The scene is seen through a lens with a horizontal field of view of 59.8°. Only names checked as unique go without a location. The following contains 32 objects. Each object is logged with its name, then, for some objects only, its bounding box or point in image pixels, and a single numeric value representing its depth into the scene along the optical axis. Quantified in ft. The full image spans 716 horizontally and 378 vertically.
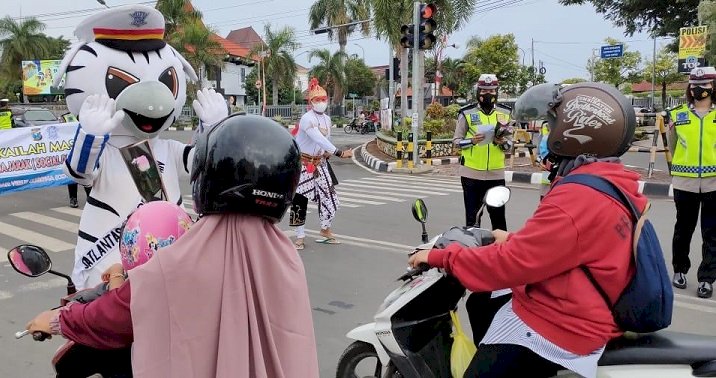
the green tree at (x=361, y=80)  202.18
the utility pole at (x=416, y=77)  42.45
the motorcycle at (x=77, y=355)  6.86
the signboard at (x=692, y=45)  51.24
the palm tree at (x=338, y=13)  112.98
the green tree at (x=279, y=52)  142.20
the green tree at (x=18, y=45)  152.25
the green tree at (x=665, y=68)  148.46
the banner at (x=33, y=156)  31.09
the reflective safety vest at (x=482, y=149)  18.78
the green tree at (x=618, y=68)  142.04
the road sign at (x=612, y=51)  105.70
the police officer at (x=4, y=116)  38.04
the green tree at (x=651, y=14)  68.59
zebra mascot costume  9.55
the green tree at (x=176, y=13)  118.32
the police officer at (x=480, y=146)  18.81
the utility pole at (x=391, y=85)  80.48
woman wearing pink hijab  4.91
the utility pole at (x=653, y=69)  143.94
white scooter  8.64
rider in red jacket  6.67
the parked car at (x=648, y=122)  100.27
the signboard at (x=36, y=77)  121.08
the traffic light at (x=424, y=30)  40.37
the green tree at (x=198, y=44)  119.65
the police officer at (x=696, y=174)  16.37
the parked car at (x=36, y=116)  71.31
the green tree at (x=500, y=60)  131.85
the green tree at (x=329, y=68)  157.99
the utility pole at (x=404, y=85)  62.40
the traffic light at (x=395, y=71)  80.69
